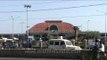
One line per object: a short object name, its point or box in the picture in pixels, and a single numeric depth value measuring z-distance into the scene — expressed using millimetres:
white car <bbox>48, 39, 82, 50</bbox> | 38156
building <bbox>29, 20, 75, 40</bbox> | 137750
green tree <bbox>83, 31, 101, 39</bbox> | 101125
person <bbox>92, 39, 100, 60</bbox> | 23969
